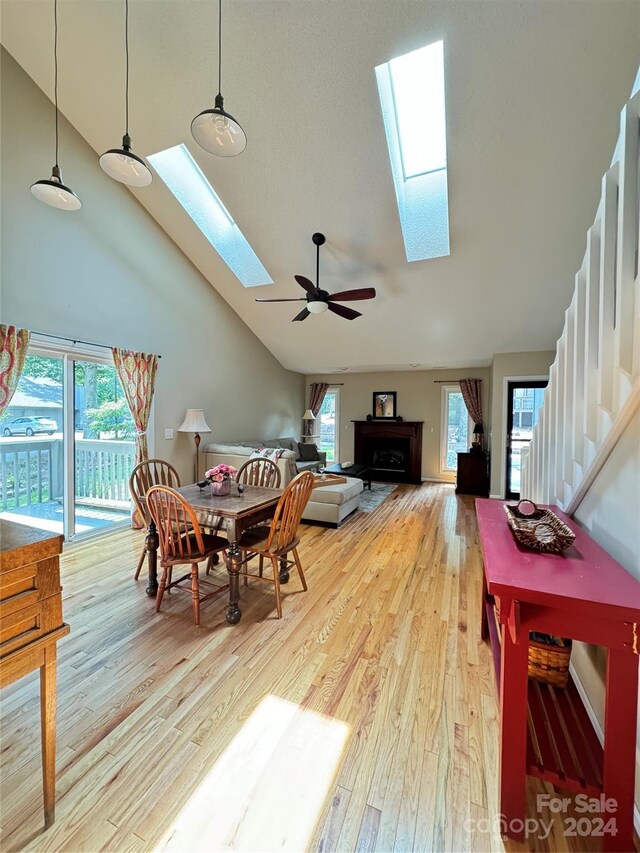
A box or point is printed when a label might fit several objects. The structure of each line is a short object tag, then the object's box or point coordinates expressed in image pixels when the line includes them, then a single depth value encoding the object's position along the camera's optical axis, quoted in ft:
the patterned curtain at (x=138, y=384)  12.62
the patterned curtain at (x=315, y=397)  26.78
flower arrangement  8.27
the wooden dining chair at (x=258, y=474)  10.80
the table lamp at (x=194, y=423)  15.11
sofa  14.49
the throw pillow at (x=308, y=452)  22.47
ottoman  13.83
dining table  6.98
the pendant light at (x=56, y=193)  7.12
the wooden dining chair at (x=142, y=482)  8.05
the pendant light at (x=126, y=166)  6.49
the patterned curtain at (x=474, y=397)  21.97
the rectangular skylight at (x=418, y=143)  8.80
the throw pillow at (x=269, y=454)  14.49
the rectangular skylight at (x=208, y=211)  12.21
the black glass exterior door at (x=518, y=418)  18.49
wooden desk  3.04
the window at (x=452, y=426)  23.26
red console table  3.26
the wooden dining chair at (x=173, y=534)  6.82
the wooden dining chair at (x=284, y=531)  7.40
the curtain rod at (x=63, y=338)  10.18
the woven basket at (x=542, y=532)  4.20
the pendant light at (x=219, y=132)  5.80
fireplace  23.75
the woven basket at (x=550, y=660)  5.15
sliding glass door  10.19
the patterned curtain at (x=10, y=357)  9.11
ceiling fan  11.67
